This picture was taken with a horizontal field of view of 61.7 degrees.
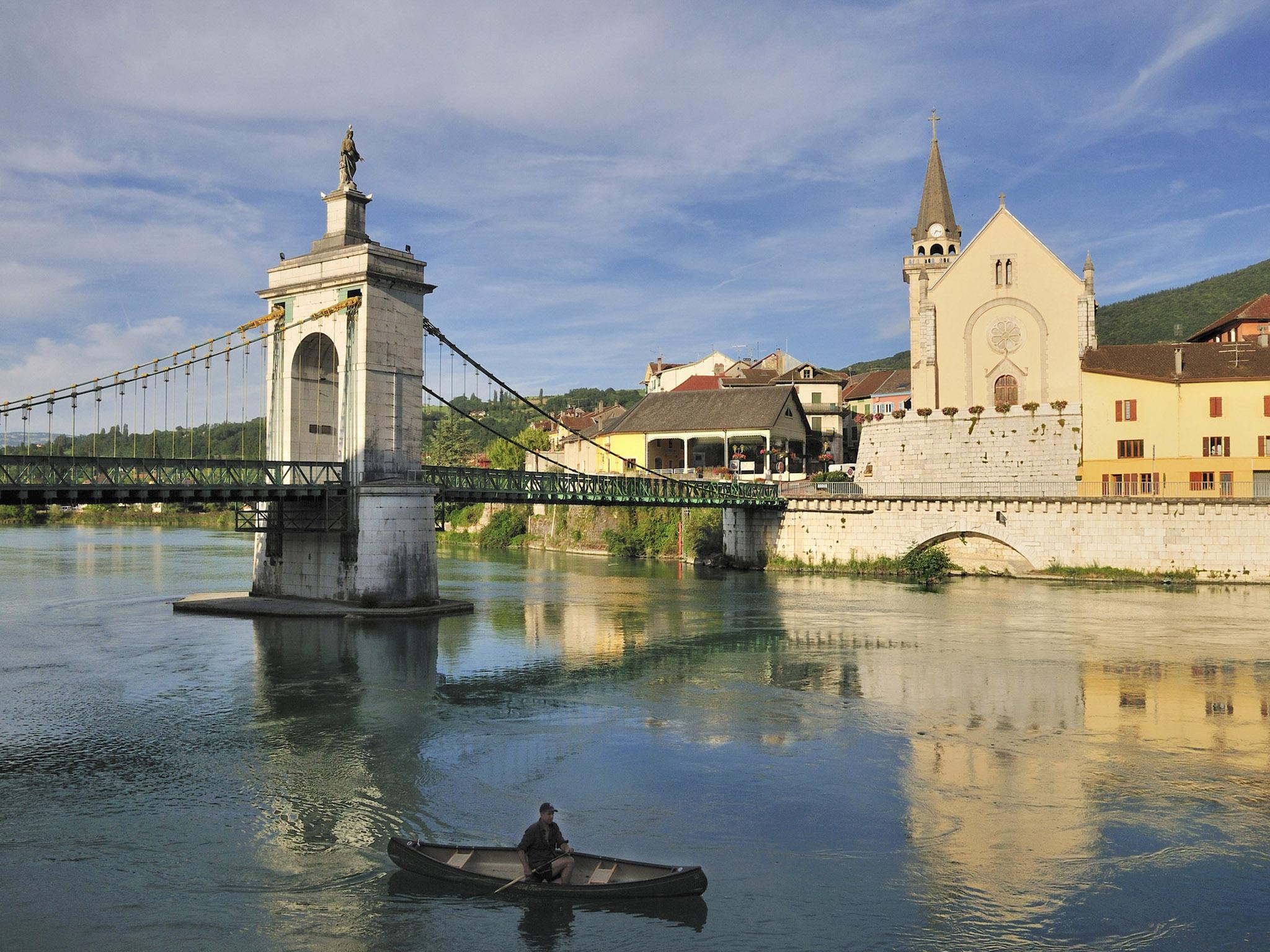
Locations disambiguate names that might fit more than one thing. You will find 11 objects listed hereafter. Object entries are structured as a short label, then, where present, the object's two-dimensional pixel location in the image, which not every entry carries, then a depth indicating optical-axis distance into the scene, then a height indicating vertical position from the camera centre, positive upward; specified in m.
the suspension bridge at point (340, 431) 34.31 +2.73
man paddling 12.29 -3.93
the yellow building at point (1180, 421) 48.16 +4.29
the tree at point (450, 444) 100.25 +6.54
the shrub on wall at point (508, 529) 82.00 -1.36
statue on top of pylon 35.59 +11.79
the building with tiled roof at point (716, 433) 67.12 +5.13
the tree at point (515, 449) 85.62 +5.30
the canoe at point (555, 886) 12.01 -4.19
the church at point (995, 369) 55.59 +7.87
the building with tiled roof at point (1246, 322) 59.84 +11.01
